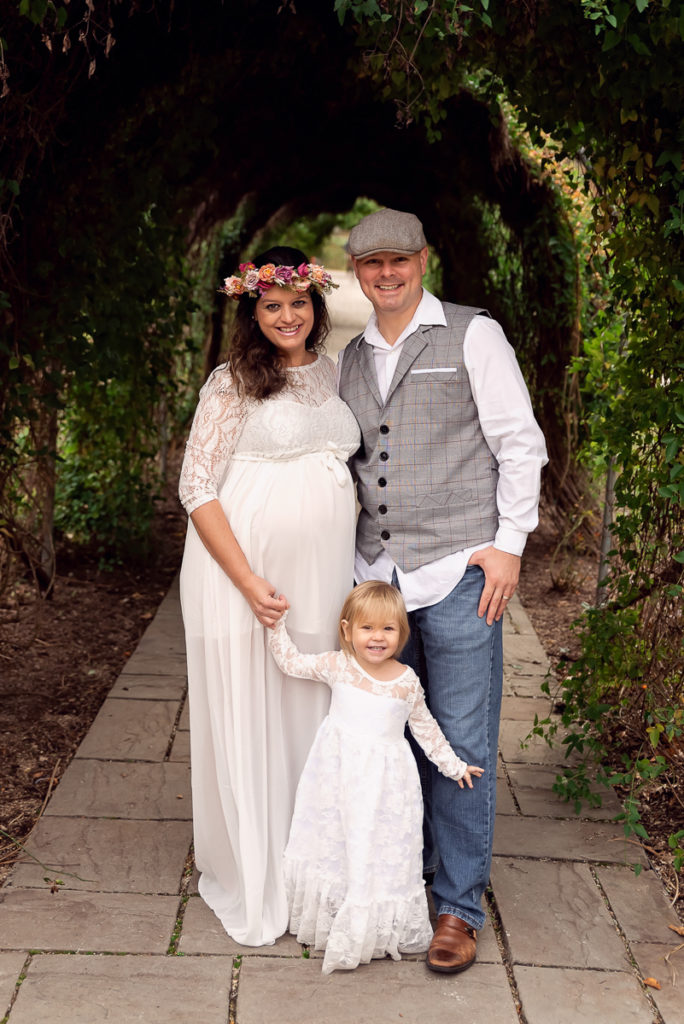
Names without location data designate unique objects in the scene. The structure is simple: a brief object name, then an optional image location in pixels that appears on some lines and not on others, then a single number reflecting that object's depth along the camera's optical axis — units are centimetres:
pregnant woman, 273
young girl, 261
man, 263
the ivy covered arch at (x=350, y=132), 287
